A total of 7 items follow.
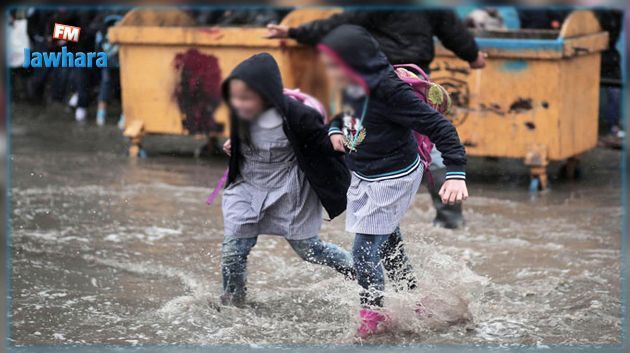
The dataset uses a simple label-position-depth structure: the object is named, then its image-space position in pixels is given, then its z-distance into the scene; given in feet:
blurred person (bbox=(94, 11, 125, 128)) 57.52
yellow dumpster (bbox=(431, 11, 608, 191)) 52.80
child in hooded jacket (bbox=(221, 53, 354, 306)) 30.83
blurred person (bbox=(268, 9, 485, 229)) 43.98
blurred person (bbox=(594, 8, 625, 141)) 60.13
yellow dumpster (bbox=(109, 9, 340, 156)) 56.80
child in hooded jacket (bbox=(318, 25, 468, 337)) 27.09
